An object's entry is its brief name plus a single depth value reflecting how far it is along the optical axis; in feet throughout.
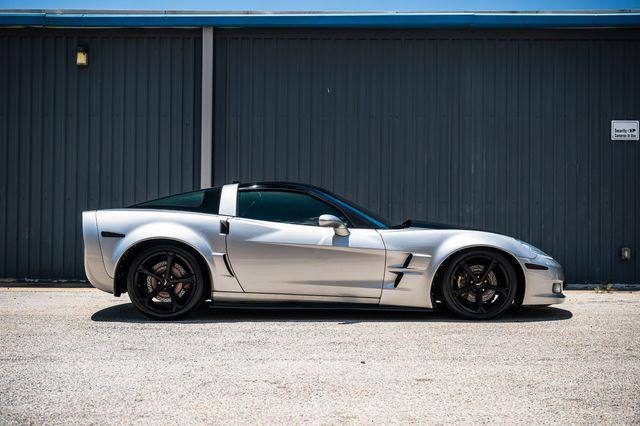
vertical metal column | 32.48
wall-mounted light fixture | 32.65
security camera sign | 32.58
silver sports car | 20.88
